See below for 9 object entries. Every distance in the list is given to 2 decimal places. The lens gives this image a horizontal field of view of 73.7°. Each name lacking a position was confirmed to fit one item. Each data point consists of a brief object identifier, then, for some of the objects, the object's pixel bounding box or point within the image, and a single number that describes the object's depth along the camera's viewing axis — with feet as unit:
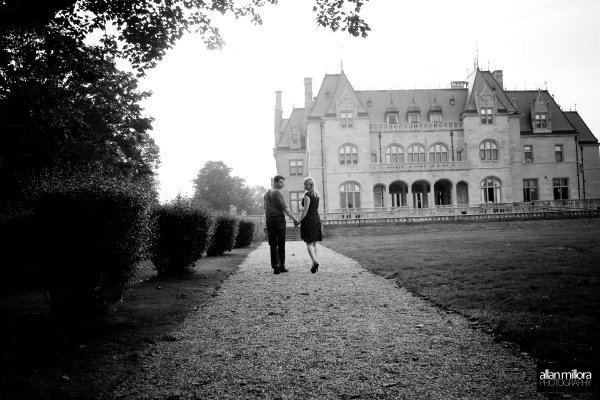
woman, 34.88
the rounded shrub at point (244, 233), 79.36
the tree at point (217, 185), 233.14
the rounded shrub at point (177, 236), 32.45
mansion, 137.59
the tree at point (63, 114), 33.19
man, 34.12
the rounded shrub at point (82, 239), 17.42
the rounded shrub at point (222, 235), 54.80
